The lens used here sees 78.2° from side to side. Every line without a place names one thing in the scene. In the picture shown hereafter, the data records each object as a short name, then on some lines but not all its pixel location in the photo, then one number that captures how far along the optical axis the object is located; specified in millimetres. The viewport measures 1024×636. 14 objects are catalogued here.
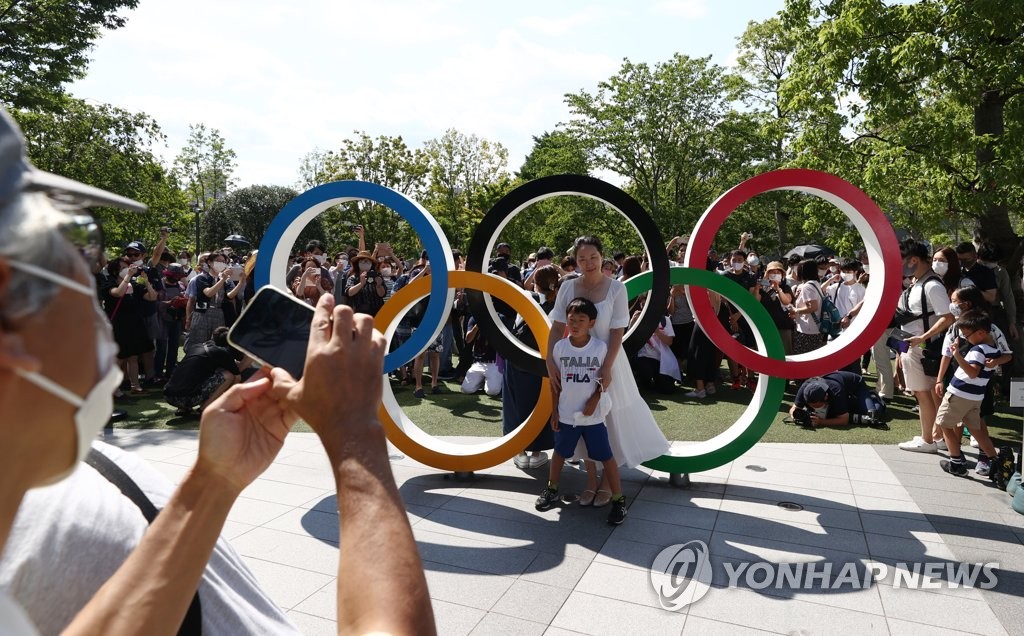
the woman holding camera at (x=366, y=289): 9797
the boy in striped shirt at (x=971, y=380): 5707
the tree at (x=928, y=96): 8188
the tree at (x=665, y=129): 24984
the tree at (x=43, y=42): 12672
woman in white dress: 5324
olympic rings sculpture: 5590
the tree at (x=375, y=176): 31609
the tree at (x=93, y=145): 20391
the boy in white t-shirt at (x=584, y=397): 5086
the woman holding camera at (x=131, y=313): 8984
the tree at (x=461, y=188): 34594
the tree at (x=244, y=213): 34688
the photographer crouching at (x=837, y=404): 7957
